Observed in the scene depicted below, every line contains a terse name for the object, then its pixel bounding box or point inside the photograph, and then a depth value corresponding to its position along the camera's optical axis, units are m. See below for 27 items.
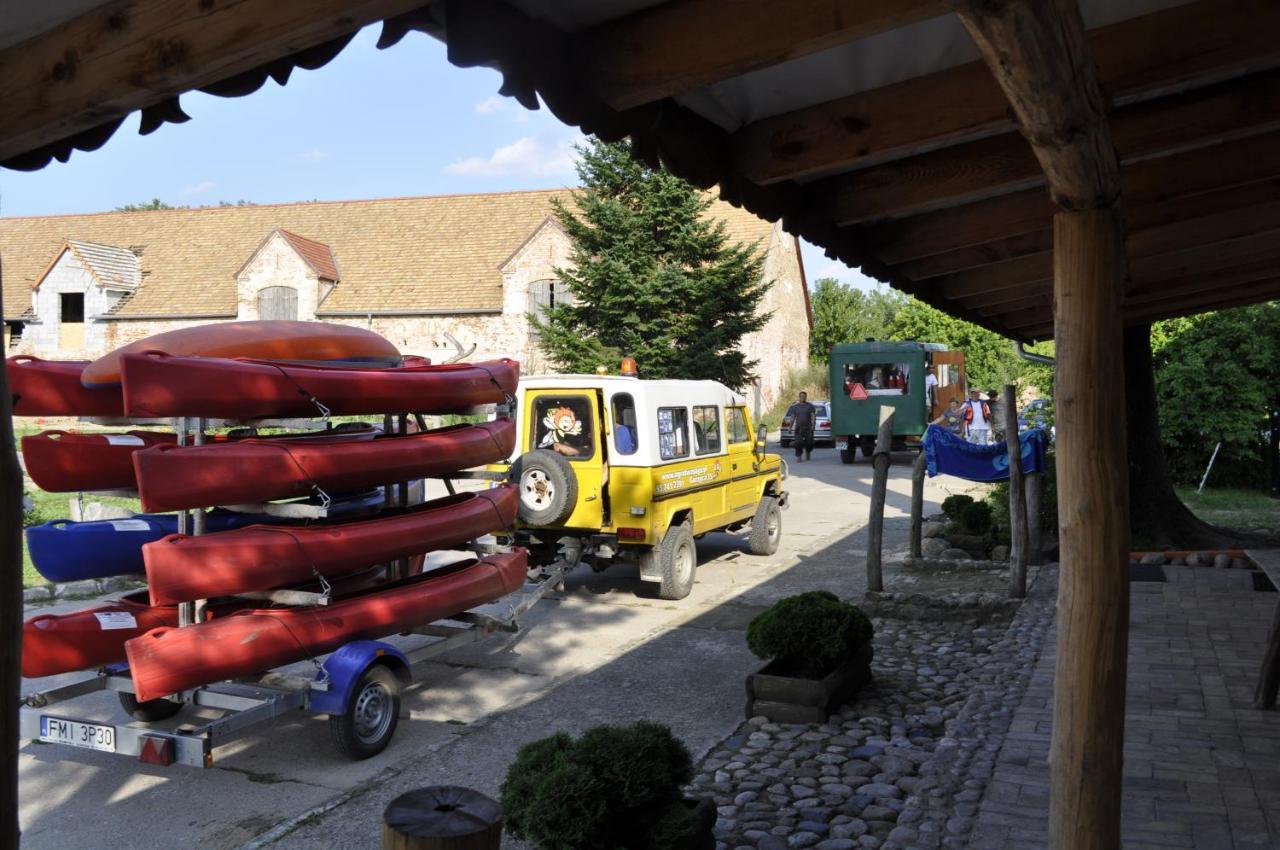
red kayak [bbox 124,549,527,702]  5.37
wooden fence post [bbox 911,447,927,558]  11.29
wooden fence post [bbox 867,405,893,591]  9.62
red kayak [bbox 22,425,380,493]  6.46
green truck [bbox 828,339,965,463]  25.64
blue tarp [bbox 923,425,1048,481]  11.69
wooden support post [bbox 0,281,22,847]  2.06
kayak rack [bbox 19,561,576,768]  5.30
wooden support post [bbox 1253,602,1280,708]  5.87
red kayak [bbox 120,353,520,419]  5.66
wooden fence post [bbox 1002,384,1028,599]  9.53
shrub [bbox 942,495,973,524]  13.49
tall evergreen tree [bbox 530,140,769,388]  27.58
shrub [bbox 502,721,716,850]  3.93
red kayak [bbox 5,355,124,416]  6.48
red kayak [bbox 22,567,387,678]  5.59
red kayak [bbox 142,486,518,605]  5.55
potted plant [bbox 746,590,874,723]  6.43
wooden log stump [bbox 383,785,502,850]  3.07
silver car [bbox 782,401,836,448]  31.53
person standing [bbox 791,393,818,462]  26.36
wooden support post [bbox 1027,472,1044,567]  10.84
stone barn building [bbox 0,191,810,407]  35.91
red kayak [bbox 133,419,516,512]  5.59
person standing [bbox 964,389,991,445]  21.81
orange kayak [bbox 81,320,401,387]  6.52
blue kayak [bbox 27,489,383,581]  6.36
